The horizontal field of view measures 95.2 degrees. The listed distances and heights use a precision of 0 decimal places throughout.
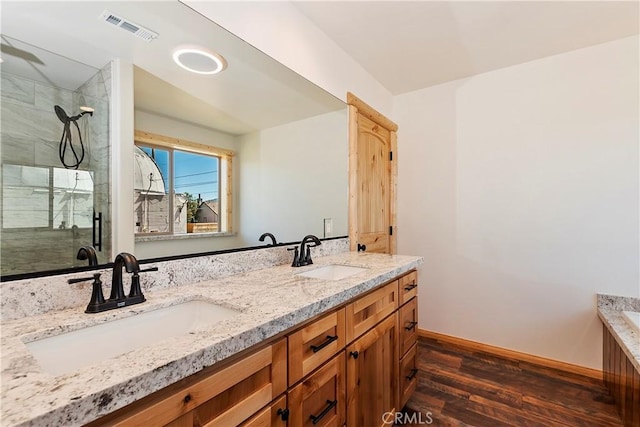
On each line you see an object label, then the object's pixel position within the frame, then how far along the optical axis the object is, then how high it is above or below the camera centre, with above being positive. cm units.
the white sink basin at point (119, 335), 74 -36
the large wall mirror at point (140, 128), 87 +35
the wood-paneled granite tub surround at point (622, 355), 154 -85
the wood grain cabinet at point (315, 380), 65 -51
